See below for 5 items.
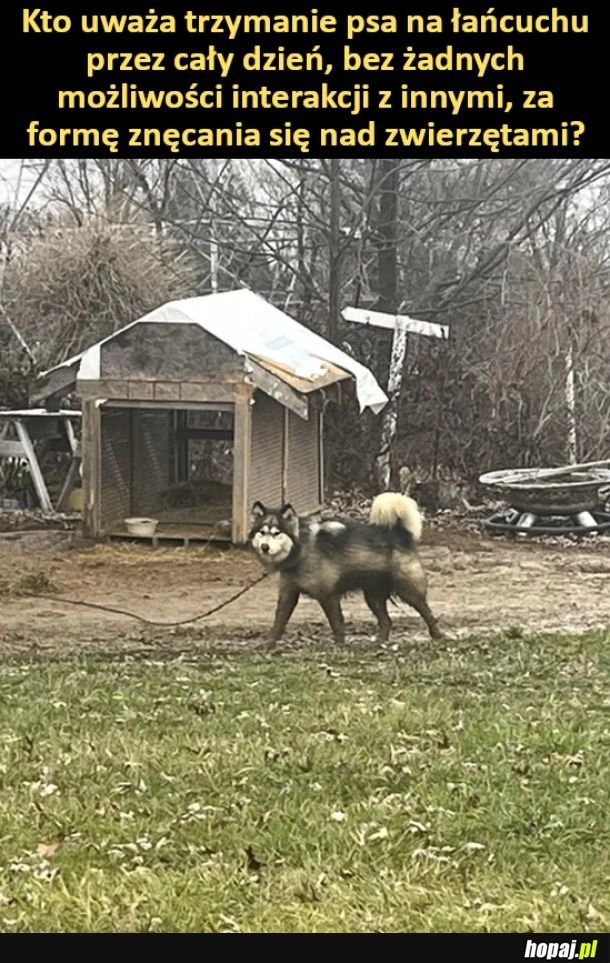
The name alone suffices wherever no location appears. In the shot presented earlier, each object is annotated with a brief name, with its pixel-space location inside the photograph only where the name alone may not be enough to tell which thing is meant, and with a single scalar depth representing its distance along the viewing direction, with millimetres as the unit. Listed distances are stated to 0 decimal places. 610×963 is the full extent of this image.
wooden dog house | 15562
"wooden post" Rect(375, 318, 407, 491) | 20312
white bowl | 16328
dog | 10469
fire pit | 17188
